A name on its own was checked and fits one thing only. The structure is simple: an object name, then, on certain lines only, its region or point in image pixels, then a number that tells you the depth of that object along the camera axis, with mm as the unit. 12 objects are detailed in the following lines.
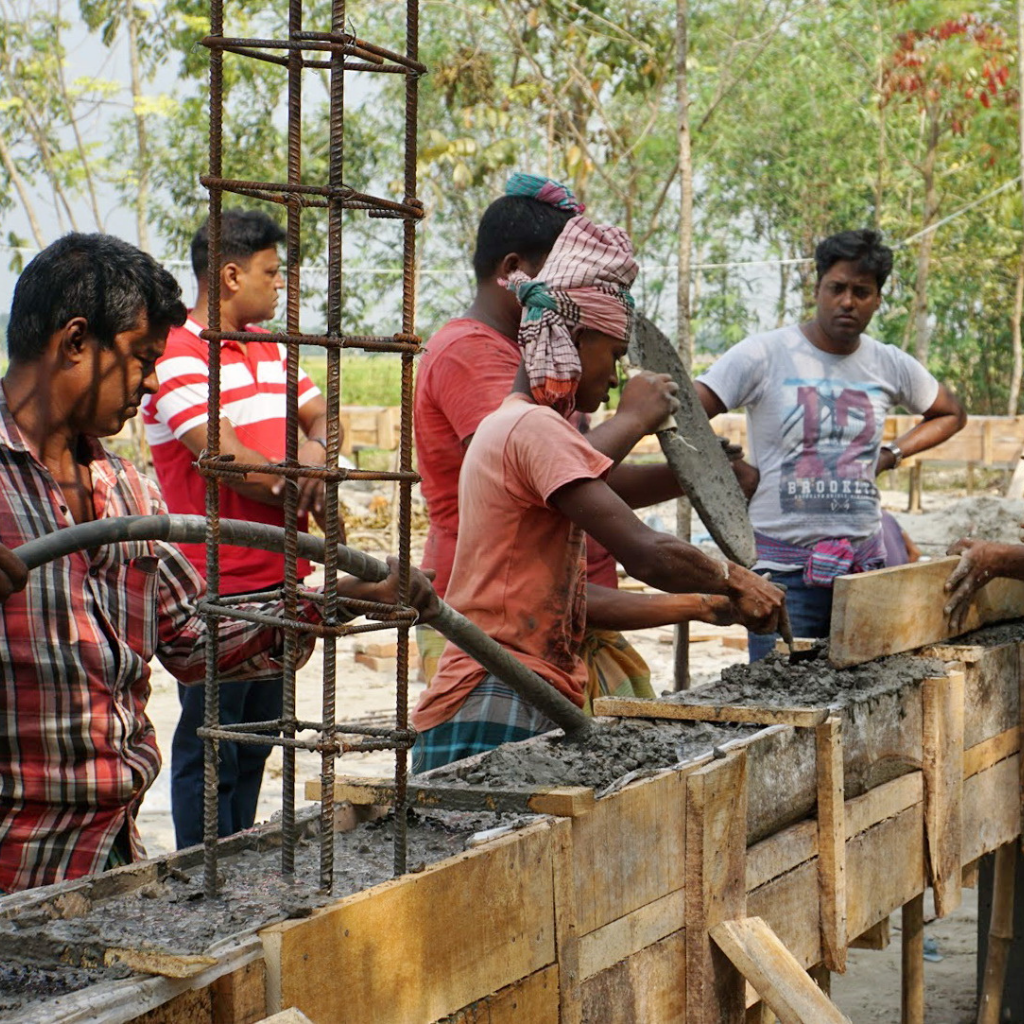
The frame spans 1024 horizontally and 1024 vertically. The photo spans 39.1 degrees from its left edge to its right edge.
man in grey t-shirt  5004
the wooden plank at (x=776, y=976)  2584
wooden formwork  1847
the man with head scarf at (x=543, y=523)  2955
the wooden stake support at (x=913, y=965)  3732
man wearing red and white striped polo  4309
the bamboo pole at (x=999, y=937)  4297
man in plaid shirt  2332
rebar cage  1869
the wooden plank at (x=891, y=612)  3602
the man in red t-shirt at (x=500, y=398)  3477
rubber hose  1960
